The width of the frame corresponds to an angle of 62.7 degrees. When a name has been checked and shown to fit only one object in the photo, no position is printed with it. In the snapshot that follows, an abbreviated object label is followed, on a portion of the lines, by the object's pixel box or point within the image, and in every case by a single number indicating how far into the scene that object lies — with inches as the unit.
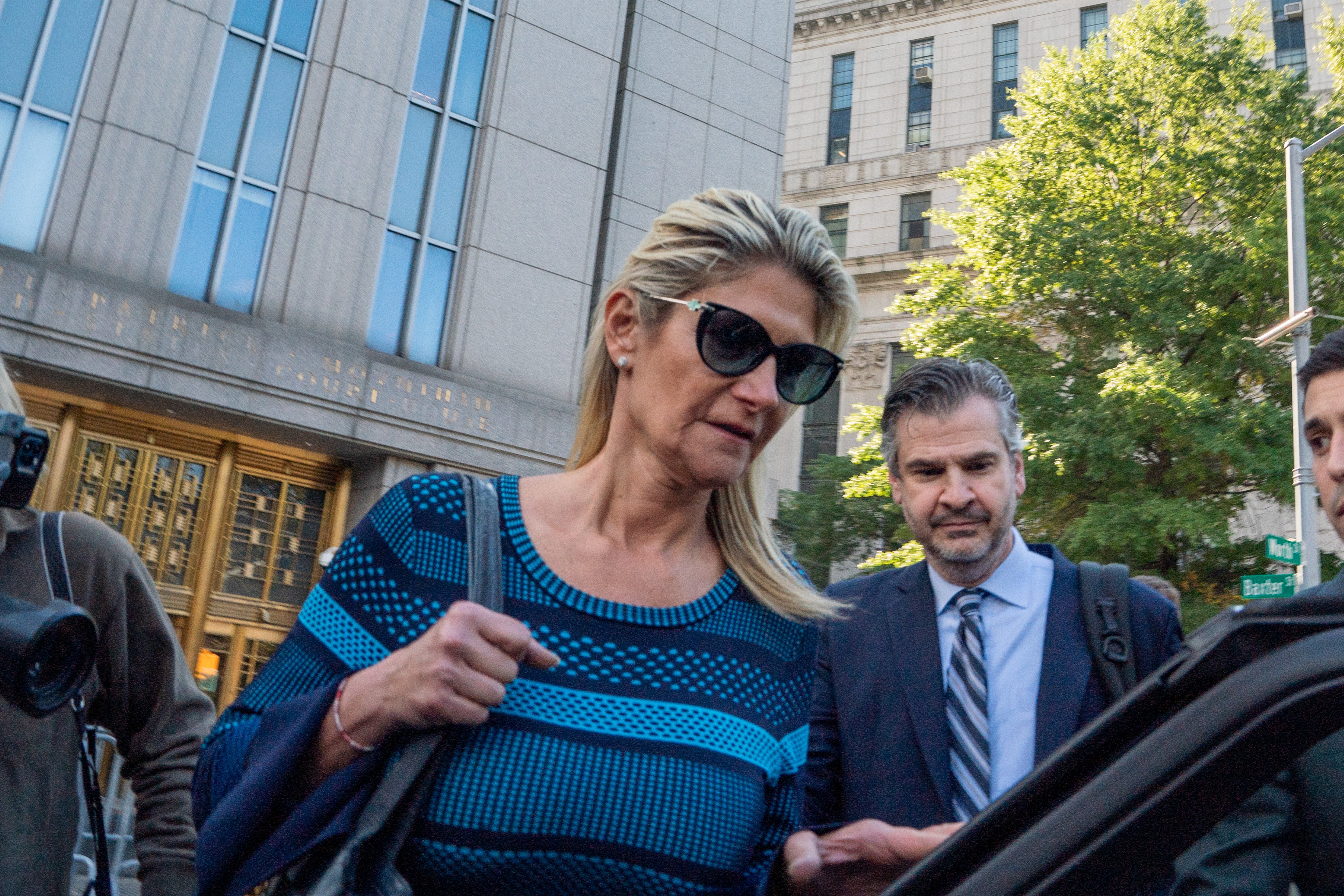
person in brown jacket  89.2
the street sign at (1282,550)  468.1
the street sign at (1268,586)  453.4
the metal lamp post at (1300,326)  503.5
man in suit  103.6
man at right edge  34.2
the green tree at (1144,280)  597.3
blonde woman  62.8
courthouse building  436.5
